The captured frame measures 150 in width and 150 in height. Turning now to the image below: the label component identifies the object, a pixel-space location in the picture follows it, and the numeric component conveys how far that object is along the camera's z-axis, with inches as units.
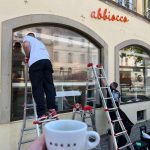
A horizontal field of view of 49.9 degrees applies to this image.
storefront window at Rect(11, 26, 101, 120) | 130.0
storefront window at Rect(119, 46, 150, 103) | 210.7
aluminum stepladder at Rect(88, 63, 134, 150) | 114.4
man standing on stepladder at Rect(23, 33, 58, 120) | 94.6
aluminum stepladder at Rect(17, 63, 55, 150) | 110.2
